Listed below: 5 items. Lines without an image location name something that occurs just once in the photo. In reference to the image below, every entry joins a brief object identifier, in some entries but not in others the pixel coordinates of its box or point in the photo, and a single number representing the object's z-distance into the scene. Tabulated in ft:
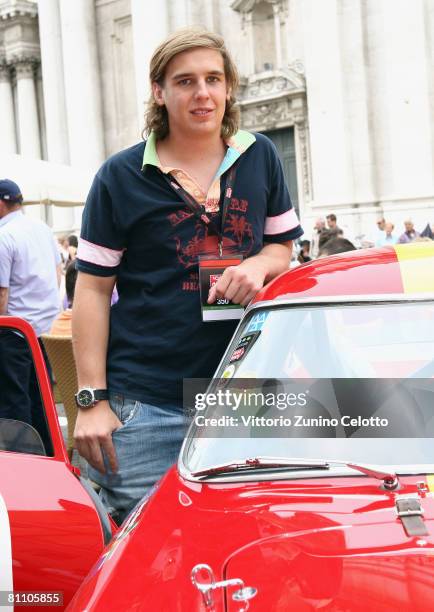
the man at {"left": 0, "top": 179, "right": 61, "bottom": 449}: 21.24
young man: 10.49
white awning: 38.01
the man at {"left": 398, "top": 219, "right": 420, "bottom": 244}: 57.62
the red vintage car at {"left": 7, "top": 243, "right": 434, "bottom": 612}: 6.40
